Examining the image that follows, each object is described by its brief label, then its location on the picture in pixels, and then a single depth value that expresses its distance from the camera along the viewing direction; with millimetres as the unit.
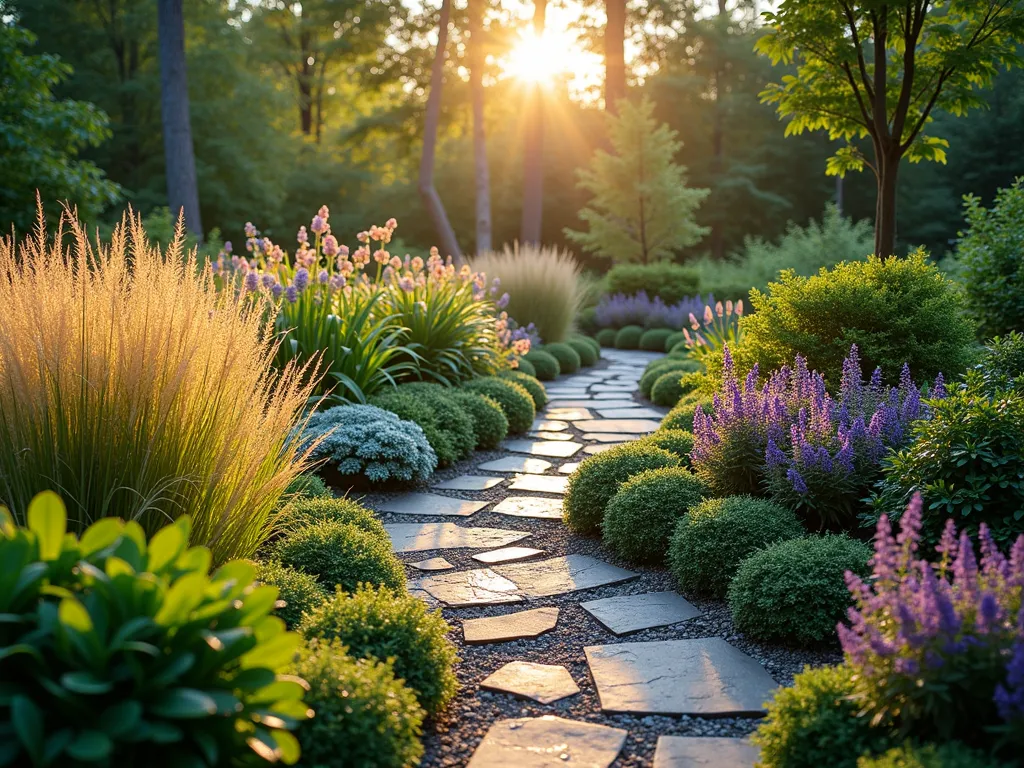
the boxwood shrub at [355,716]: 1826
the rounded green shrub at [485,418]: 6012
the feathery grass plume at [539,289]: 11148
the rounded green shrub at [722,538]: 3230
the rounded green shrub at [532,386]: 7493
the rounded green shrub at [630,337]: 13898
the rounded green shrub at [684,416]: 5250
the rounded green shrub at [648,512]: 3684
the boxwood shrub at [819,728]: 1859
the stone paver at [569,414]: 7298
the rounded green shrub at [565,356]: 10352
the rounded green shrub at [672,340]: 11930
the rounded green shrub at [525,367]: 9055
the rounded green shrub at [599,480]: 4176
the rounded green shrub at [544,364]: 9695
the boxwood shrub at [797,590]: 2723
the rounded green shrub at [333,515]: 3404
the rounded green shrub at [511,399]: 6523
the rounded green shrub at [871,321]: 4637
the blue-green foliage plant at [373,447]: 4719
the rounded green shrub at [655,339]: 13211
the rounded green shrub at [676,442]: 4699
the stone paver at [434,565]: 3703
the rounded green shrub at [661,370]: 8352
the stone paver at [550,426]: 6809
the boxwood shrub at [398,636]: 2344
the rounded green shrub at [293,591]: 2620
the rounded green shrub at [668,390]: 7645
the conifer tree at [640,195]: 17953
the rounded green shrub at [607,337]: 14511
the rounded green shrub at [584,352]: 11172
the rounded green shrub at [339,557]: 2980
